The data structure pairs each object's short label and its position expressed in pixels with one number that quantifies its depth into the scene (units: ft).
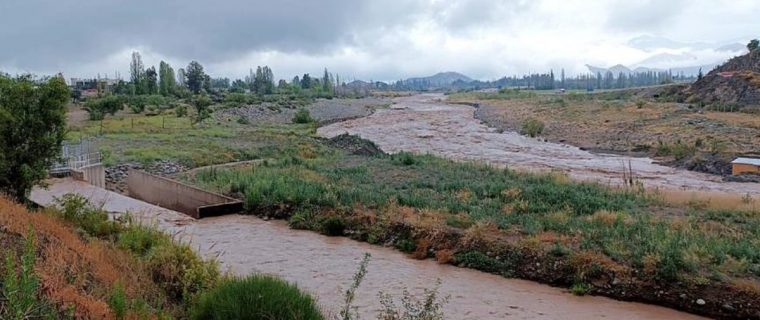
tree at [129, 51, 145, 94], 355.36
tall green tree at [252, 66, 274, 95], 463.83
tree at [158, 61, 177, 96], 340.80
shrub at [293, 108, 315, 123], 209.26
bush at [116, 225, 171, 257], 36.58
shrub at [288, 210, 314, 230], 57.11
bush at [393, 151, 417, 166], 93.32
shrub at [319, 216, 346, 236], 55.01
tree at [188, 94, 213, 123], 185.22
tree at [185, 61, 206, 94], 417.28
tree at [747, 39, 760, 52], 285.41
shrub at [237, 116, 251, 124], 202.49
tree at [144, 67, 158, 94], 337.48
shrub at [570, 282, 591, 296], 38.63
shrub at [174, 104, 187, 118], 202.10
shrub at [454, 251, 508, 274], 43.48
